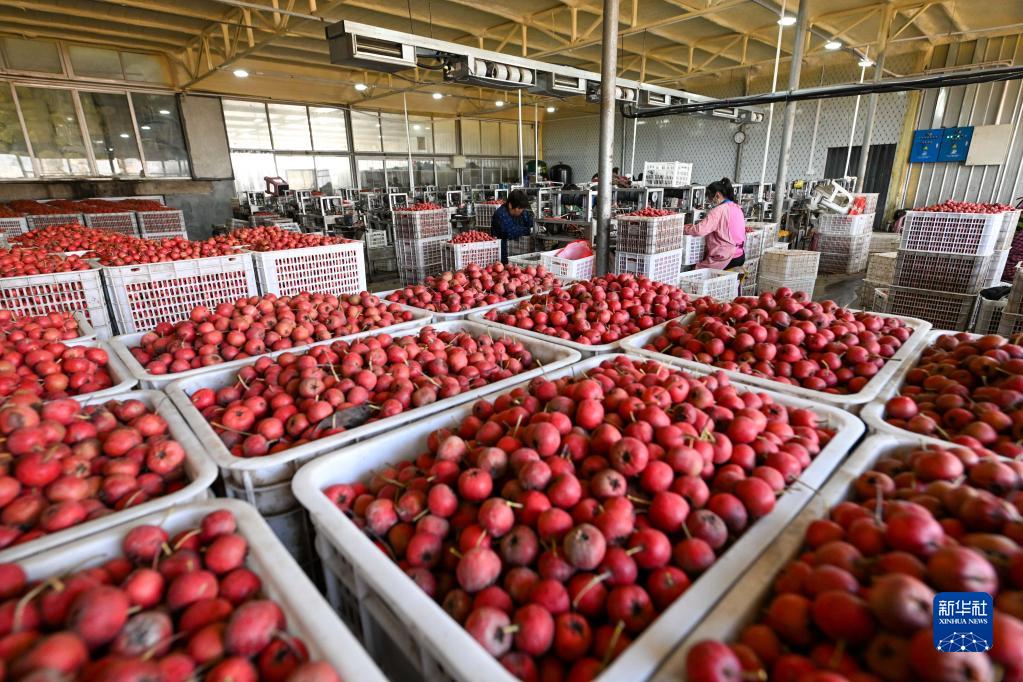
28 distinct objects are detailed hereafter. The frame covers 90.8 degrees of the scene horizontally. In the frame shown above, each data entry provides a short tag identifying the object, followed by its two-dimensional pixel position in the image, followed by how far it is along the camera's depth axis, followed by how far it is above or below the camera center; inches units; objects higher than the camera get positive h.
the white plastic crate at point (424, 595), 33.2 -28.8
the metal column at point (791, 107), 297.0 +49.5
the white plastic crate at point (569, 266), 188.6 -25.6
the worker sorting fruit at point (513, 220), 266.2 -11.8
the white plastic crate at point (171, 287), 131.8 -22.8
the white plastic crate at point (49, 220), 287.5 -8.3
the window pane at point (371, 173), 626.2 +32.4
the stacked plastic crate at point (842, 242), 326.3 -31.4
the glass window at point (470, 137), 725.3 +86.2
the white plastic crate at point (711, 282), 171.6 -29.2
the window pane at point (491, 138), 748.6 +87.2
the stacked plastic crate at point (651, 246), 182.1 -18.0
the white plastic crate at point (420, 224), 265.7 -13.1
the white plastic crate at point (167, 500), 41.9 -27.3
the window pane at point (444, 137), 699.4 +83.7
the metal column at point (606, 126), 179.5 +25.0
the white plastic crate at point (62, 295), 121.6 -21.7
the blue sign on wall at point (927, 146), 439.8 +38.5
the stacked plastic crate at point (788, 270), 221.5 -32.7
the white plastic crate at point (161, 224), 312.2 -13.2
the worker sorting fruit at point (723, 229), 210.4 -13.9
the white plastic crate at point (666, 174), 343.0 +13.9
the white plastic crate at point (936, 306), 174.9 -40.2
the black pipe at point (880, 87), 154.2 +35.3
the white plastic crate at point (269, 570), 33.0 -28.2
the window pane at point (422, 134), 673.6 +84.6
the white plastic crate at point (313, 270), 154.5 -21.7
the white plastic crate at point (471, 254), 238.7 -26.2
